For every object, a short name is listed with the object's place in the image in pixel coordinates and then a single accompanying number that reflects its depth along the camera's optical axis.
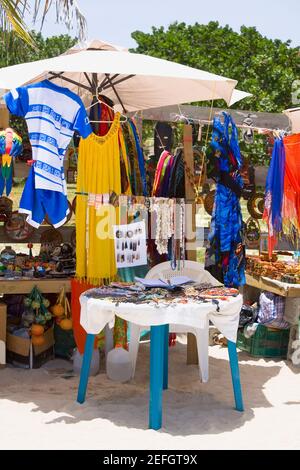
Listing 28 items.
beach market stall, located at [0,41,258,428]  4.00
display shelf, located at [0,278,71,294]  4.50
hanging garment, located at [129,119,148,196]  4.65
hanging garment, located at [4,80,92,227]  3.99
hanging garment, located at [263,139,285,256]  5.02
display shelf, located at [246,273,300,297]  4.79
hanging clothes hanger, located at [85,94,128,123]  4.37
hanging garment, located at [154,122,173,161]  5.20
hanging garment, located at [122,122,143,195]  4.62
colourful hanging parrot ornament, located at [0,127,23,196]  4.50
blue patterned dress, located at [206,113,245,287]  4.61
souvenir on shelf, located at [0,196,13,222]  5.06
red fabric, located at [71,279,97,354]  4.43
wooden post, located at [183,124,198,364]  4.64
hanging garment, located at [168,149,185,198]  4.68
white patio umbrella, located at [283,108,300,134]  5.30
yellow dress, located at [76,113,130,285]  4.33
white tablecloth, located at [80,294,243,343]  3.37
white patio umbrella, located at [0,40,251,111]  3.95
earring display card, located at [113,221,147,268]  4.36
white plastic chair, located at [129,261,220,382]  4.19
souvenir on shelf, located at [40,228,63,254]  5.19
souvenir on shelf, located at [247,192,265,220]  5.65
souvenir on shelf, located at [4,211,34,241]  5.08
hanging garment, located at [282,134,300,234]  5.09
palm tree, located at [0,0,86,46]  5.34
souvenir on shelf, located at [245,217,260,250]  5.75
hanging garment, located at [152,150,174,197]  4.72
